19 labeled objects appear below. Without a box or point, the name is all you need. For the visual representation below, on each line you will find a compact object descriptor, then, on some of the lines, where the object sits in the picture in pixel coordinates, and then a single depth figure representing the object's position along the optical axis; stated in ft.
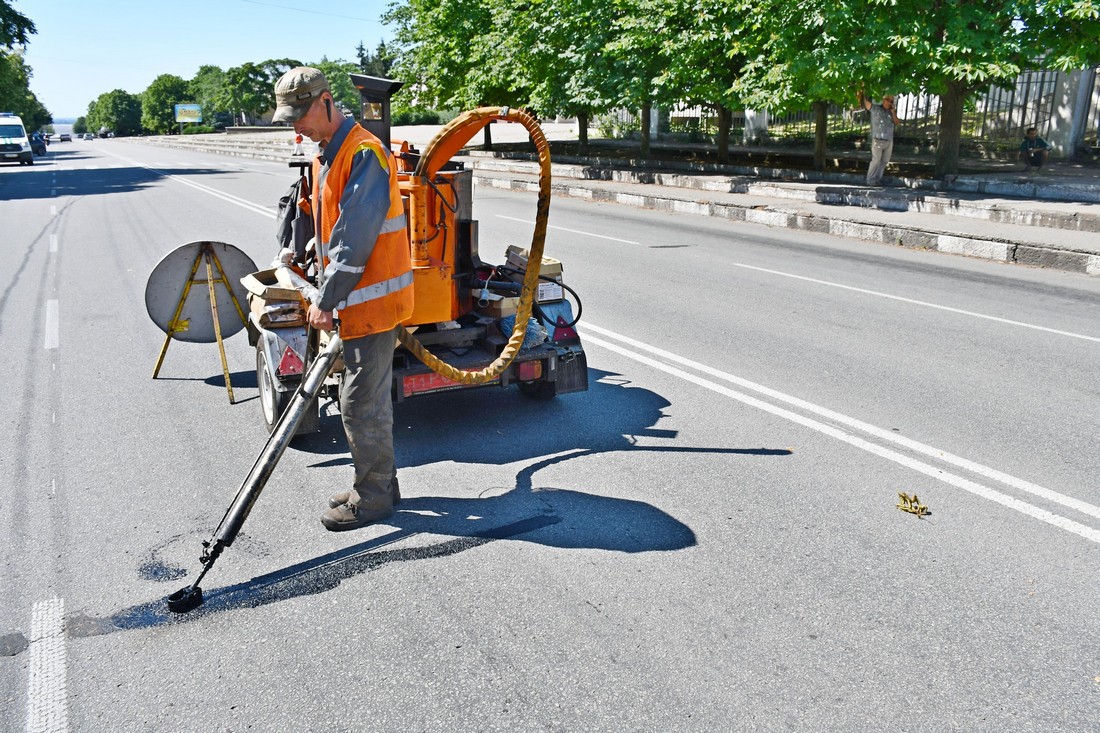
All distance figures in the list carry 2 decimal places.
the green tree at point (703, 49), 65.57
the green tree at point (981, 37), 47.55
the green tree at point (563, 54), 80.64
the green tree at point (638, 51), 72.95
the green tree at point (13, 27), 121.60
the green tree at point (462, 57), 96.07
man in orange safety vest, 12.68
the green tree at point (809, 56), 53.67
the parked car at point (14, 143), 143.68
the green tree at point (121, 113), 509.76
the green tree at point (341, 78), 329.19
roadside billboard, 433.89
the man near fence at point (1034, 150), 67.41
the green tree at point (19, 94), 223.92
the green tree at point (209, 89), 402.31
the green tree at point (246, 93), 384.27
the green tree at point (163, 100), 469.16
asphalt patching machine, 16.07
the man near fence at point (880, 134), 60.64
